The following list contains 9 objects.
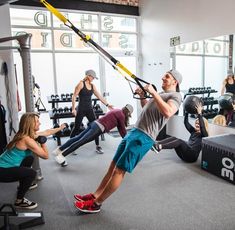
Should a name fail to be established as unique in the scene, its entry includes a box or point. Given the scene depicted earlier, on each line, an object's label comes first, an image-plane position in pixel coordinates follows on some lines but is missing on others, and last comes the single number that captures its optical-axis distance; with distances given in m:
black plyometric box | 3.06
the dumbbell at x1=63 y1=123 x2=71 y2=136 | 4.99
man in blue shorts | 2.15
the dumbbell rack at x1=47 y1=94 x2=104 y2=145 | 5.05
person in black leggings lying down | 3.72
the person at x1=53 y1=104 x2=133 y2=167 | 3.65
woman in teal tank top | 2.41
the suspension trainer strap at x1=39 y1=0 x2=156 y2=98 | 2.35
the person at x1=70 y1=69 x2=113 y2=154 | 4.41
